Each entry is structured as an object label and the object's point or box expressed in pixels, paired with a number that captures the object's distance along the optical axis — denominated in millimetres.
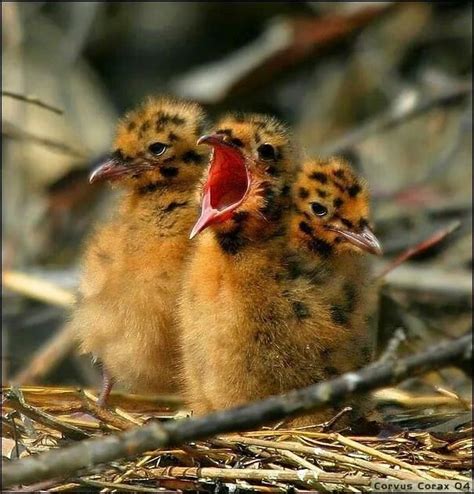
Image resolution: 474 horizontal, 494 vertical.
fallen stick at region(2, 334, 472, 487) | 6082
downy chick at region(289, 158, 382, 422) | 8820
